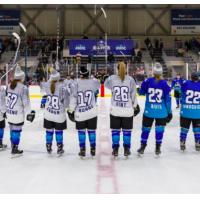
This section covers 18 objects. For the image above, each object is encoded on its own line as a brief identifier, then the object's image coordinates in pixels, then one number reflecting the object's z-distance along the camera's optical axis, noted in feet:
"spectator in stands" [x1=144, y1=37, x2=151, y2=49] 77.12
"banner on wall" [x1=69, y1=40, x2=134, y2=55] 63.57
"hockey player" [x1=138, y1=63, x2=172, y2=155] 13.99
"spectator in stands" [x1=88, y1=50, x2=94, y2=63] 58.80
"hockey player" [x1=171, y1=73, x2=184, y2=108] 30.53
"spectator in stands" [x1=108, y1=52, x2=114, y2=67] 58.80
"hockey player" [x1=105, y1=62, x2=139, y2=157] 13.74
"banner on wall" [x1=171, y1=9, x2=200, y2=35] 81.30
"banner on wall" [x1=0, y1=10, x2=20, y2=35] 82.31
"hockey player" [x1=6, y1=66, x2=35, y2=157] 14.17
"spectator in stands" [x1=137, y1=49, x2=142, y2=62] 62.75
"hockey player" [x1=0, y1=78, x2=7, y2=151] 15.17
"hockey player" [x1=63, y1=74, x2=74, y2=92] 31.34
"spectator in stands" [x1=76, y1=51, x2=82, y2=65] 53.26
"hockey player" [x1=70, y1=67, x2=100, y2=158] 13.76
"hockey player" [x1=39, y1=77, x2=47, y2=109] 31.35
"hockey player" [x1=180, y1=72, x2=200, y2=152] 14.85
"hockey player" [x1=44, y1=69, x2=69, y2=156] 14.10
